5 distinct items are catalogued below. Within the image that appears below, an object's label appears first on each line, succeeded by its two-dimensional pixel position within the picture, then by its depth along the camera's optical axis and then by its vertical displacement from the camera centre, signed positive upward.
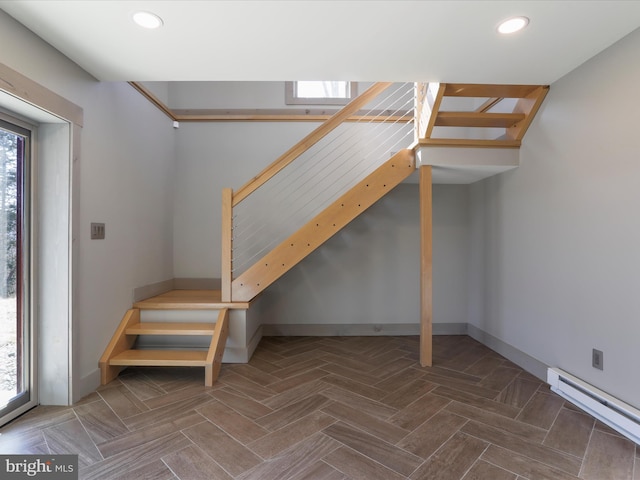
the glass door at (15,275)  1.82 -0.22
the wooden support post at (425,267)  2.65 -0.26
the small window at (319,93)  3.65 +1.87
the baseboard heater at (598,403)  1.66 -1.06
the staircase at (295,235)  2.42 +0.04
